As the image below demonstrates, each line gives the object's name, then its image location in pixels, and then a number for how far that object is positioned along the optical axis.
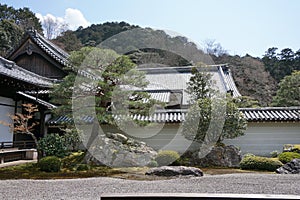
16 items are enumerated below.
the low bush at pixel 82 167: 7.59
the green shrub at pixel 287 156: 8.47
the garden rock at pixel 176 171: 6.62
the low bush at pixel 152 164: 8.27
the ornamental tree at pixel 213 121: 8.79
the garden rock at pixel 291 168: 7.26
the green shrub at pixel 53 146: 7.88
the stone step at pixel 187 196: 2.98
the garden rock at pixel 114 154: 8.16
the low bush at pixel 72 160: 8.07
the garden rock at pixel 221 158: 8.80
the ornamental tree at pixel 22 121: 8.28
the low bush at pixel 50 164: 7.24
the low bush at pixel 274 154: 10.08
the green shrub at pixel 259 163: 7.95
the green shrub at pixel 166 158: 8.56
